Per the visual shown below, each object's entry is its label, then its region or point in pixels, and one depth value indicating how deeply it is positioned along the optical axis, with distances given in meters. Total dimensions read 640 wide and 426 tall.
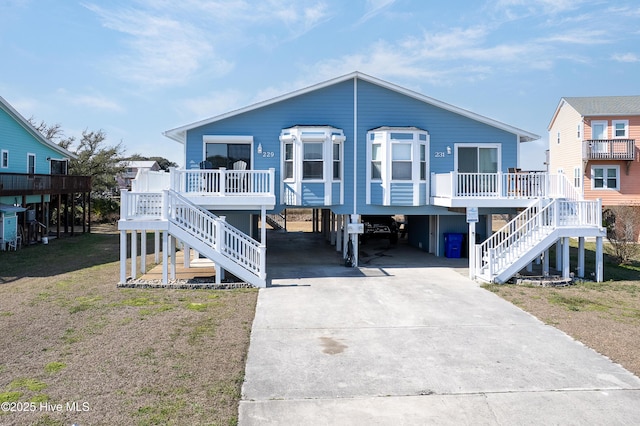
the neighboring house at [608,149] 26.47
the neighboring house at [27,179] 21.06
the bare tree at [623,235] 17.12
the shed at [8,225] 20.02
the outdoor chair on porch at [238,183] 14.29
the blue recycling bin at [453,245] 18.00
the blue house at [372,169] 13.52
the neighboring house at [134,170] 45.55
